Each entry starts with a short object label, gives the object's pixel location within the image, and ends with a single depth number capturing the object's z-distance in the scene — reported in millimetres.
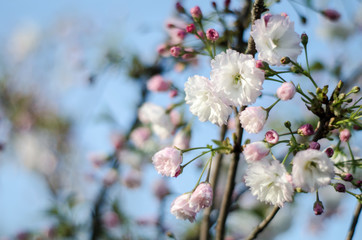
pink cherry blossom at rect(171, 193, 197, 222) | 684
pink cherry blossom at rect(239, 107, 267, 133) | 673
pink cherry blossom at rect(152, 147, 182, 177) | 685
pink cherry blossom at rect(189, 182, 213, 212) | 680
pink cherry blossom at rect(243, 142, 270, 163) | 663
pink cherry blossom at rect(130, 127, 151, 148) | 1063
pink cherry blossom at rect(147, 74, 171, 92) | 854
